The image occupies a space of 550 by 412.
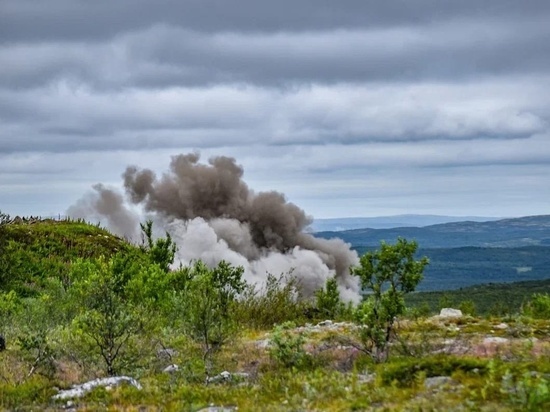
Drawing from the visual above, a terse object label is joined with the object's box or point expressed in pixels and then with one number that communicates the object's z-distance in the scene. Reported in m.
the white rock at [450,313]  33.49
